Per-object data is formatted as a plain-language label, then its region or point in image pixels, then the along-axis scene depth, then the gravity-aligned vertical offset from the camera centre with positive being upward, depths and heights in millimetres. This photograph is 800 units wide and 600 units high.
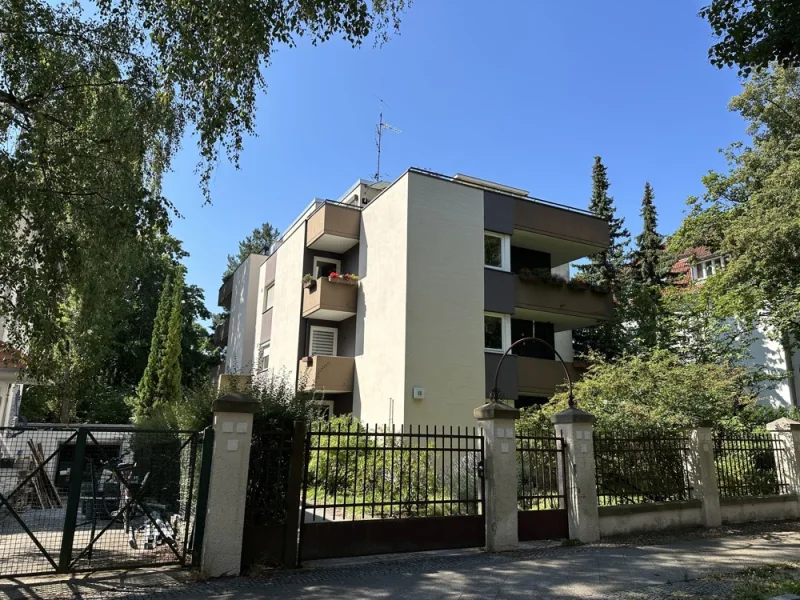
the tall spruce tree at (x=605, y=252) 30547 +11307
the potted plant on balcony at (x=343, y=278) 19109 +5817
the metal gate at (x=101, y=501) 7125 -739
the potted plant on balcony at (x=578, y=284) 19216 +5785
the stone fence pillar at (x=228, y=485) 7082 -391
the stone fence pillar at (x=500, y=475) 8984 -259
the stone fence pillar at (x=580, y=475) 9664 -253
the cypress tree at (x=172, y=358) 25875 +4276
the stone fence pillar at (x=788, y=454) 12625 +207
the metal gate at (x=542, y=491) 9531 -549
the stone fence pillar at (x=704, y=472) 11109 -195
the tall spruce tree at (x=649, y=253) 30795 +11055
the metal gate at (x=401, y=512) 7941 -855
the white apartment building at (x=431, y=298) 16609 +4967
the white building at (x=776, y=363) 22547 +3915
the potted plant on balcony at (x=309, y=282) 19547 +5786
